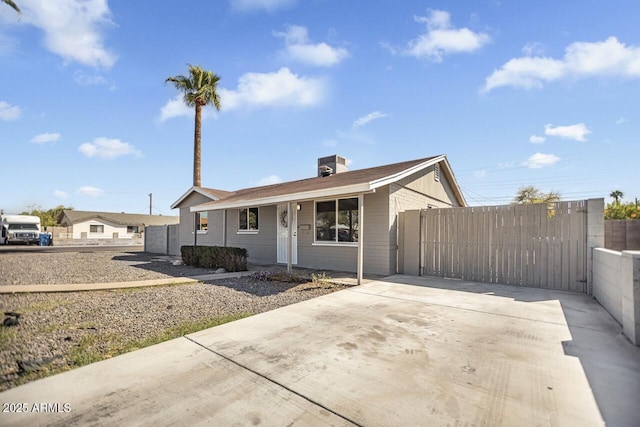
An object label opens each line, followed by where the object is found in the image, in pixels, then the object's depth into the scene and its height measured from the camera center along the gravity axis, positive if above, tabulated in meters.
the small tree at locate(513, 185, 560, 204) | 23.34 +2.26
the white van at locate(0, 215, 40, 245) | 26.42 -1.13
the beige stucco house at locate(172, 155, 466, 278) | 9.04 +0.19
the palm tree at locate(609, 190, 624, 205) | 38.81 +3.74
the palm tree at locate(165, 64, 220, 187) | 20.17 +8.88
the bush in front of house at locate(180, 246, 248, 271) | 10.02 -1.42
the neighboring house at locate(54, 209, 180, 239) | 37.47 -0.91
